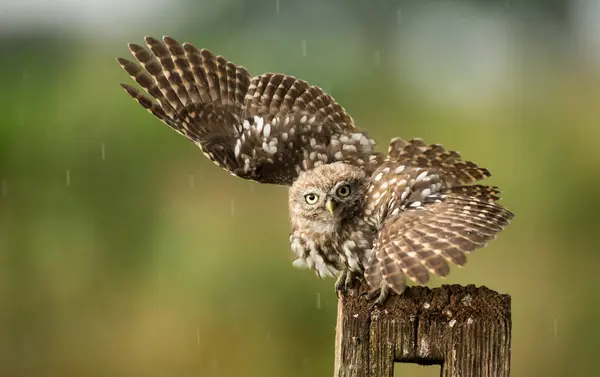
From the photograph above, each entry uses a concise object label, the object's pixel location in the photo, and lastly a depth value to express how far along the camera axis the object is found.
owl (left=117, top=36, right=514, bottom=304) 6.96
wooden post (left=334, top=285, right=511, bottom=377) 5.95
